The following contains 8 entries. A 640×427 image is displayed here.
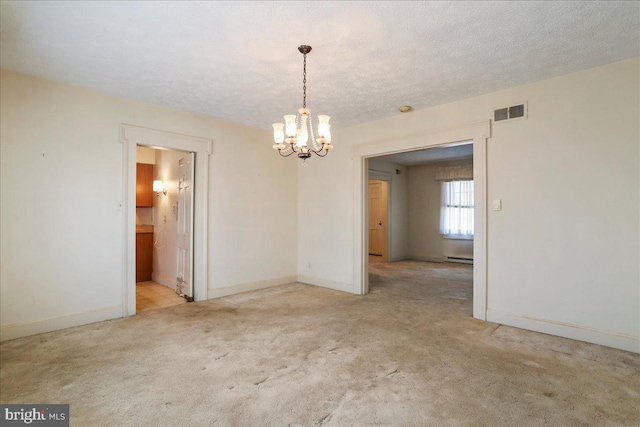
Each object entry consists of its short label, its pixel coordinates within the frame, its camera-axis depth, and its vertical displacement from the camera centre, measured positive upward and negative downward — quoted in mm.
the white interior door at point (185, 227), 4664 -194
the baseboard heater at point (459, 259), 8106 -1126
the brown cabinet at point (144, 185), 5891 +519
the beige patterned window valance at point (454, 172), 8062 +1099
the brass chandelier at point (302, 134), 2734 +701
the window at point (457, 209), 8155 +165
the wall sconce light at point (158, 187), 5683 +467
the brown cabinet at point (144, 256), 5918 -790
